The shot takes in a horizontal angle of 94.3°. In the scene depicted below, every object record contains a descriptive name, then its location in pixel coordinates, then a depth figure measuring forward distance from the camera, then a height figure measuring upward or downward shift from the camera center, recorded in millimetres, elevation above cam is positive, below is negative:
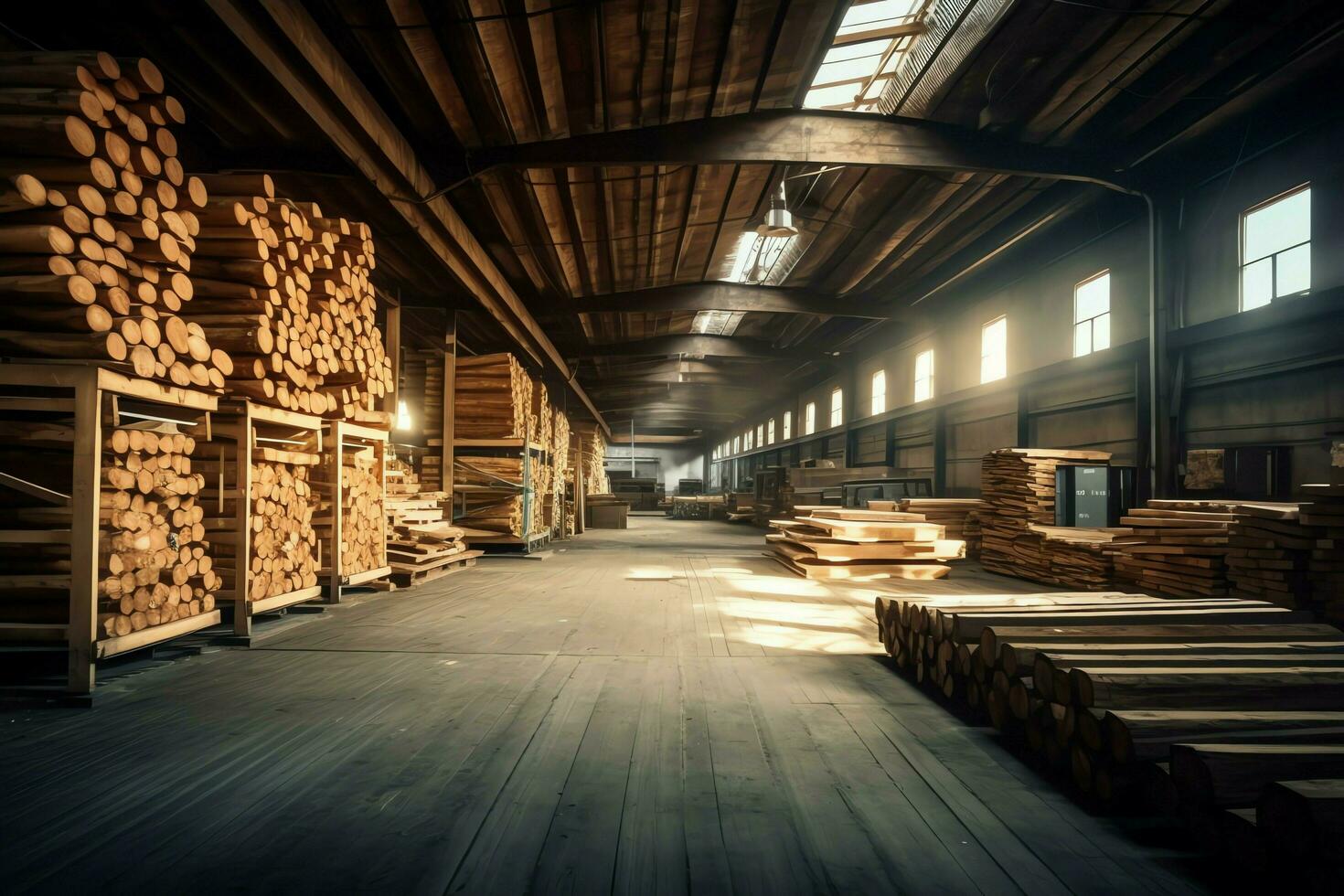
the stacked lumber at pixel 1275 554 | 5121 -743
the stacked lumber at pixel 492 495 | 11008 -641
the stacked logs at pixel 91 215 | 3338 +1354
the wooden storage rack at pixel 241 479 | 4637 -175
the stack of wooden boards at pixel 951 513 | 10984 -895
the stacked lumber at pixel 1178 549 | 5941 -846
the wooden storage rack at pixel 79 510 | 3324 -301
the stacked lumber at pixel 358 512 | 6121 -573
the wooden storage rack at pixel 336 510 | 5977 -512
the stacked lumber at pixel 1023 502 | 8547 -554
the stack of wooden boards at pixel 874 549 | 8438 -1184
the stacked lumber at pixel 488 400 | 11047 +1049
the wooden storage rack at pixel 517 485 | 10930 -491
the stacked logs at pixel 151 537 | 3619 -503
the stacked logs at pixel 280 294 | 4750 +1352
